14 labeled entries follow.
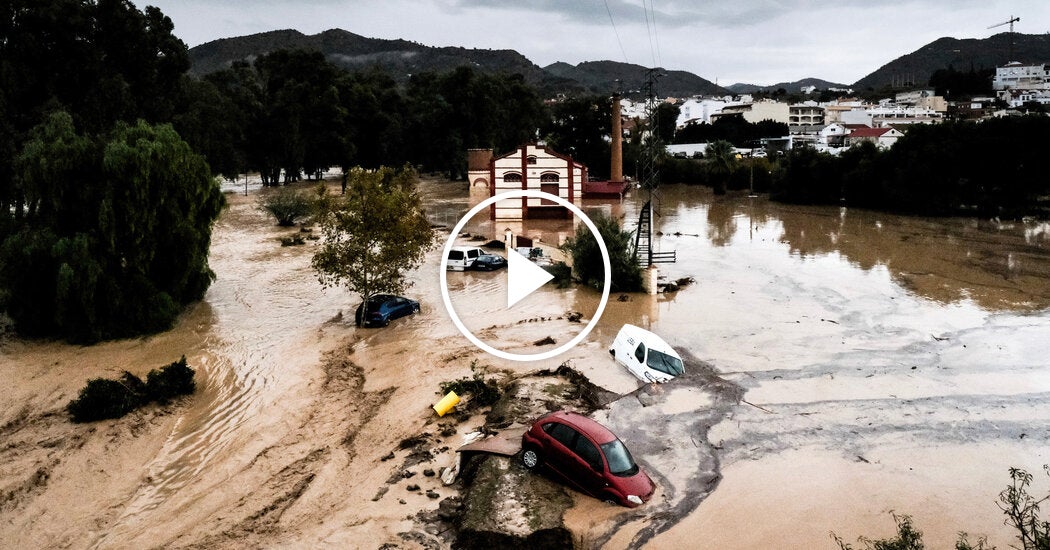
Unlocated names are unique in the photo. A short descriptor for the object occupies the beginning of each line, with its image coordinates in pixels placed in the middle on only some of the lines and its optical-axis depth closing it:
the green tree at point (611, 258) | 29.12
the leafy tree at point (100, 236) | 22.41
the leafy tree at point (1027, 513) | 7.64
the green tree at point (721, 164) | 75.88
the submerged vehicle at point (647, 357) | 17.89
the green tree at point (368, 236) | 23.80
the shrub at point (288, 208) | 51.72
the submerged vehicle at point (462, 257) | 34.44
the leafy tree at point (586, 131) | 96.69
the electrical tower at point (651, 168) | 30.52
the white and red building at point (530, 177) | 55.06
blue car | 24.30
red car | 11.38
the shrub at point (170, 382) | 17.92
